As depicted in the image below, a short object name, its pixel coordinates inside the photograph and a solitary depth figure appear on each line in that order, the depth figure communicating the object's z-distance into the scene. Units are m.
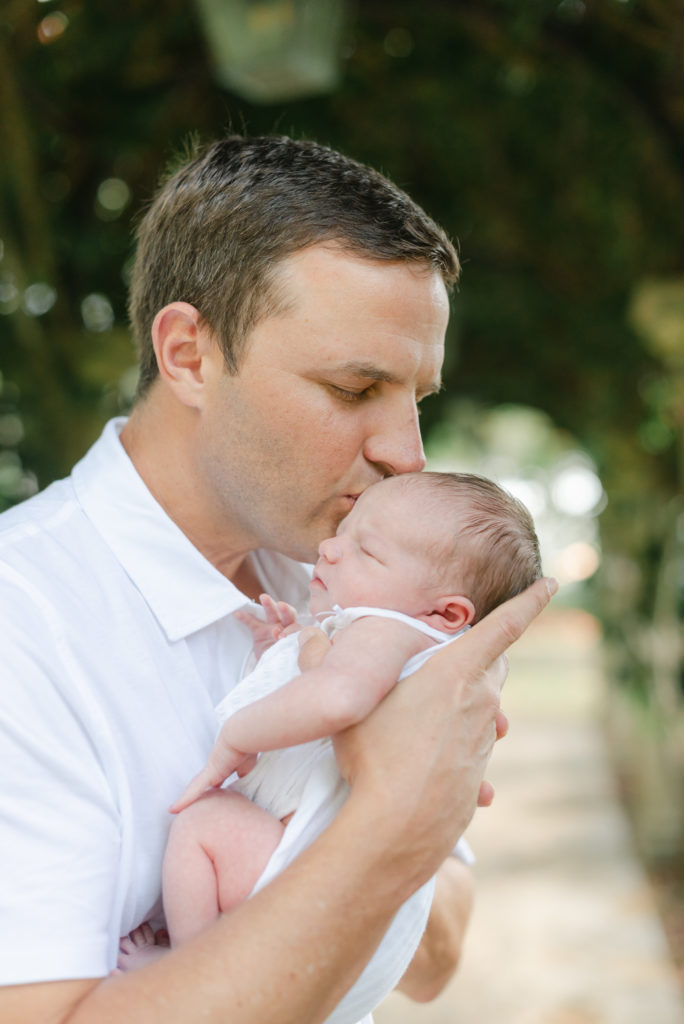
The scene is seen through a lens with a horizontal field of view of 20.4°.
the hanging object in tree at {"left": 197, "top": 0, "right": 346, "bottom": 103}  1.49
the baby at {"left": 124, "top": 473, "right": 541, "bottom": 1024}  0.94
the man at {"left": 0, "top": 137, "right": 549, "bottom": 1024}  0.89
